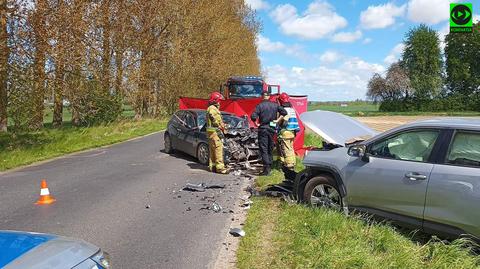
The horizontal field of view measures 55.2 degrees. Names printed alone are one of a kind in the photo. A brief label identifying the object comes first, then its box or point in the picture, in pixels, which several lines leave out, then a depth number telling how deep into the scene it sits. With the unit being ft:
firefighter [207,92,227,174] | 36.60
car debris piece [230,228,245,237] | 19.65
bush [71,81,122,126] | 59.21
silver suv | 16.49
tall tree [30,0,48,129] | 46.55
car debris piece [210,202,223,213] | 24.26
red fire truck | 48.83
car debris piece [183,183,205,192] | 29.37
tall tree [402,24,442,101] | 265.75
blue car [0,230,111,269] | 9.18
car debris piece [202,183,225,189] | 30.30
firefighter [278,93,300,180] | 34.58
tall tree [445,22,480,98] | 269.03
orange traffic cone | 25.49
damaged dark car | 39.27
